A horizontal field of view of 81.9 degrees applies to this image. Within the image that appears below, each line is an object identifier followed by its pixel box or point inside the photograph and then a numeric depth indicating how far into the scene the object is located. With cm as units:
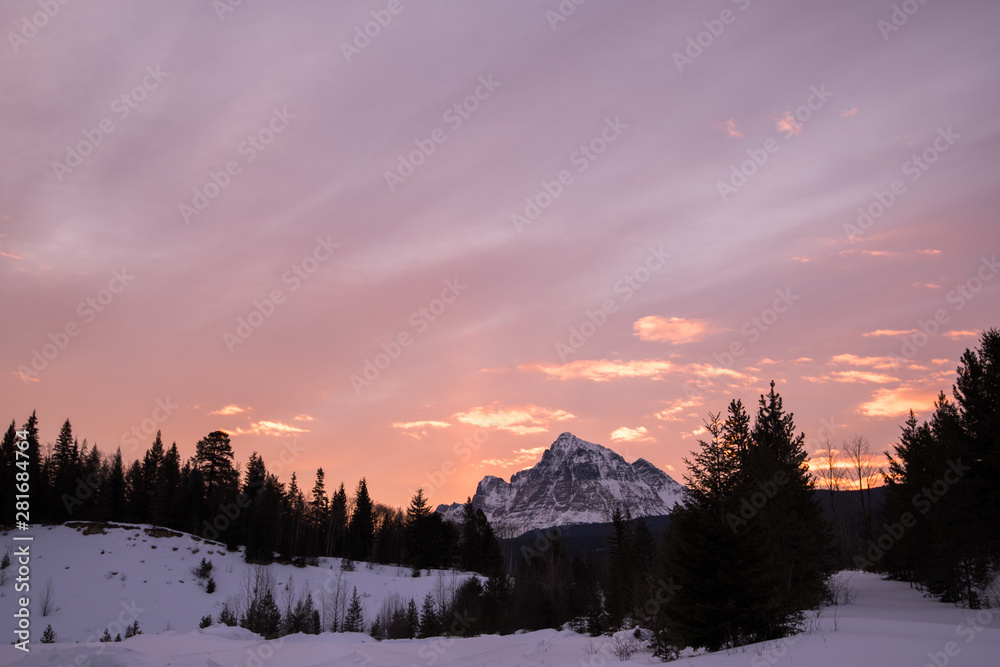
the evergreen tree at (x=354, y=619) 4181
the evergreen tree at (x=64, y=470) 6372
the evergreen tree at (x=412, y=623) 4012
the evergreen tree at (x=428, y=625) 4072
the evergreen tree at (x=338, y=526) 9050
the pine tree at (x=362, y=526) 8731
